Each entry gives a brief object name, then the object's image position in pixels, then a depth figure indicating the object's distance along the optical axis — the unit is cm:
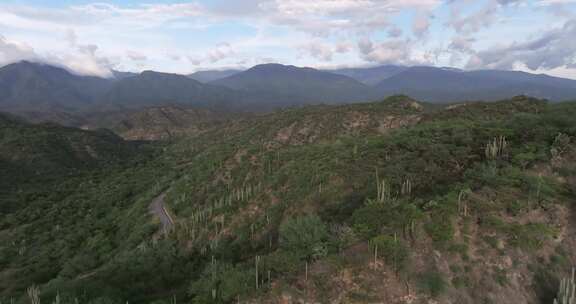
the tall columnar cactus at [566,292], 1487
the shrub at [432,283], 1641
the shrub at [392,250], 1736
